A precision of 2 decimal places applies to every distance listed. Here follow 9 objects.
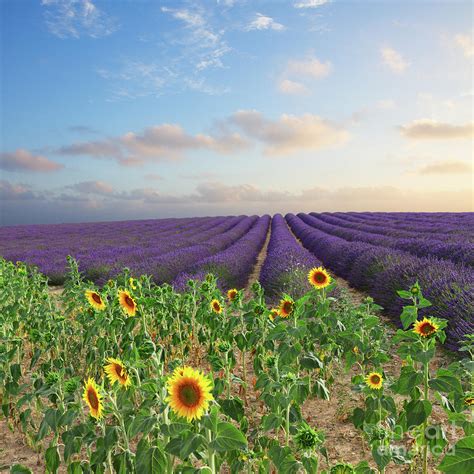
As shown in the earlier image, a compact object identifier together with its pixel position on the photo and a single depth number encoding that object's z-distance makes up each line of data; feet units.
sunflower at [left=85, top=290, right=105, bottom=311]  7.55
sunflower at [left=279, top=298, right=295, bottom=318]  7.48
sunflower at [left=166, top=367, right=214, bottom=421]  3.97
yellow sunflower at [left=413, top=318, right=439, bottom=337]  5.38
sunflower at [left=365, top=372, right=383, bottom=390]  6.10
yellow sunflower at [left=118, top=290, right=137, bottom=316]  7.06
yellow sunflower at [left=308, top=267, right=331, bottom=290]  8.70
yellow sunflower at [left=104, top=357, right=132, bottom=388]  4.99
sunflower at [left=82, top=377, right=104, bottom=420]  4.62
